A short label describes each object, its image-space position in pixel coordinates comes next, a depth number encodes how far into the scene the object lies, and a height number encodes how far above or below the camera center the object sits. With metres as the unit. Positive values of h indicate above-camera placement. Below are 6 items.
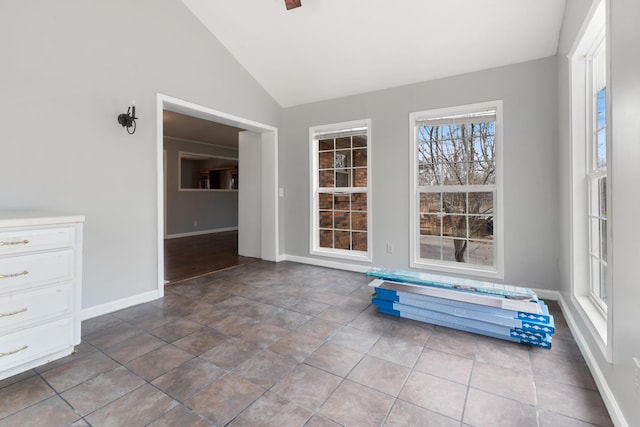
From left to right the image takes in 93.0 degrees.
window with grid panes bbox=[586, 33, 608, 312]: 2.05 +0.28
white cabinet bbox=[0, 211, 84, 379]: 1.75 -0.44
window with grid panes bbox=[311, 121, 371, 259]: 4.25 +0.37
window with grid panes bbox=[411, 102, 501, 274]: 3.40 +0.32
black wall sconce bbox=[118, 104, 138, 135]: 2.81 +0.90
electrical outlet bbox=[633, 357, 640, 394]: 1.20 -0.63
